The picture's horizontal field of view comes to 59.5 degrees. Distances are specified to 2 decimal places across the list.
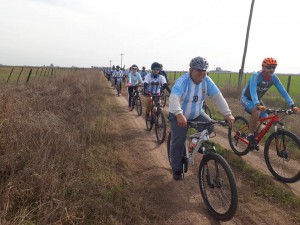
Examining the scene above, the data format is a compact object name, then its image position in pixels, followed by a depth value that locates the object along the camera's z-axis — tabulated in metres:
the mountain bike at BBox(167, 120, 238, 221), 3.62
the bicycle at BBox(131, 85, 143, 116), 11.87
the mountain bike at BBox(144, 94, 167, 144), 7.59
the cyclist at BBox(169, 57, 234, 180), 4.12
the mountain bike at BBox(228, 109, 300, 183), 5.12
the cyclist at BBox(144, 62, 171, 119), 8.91
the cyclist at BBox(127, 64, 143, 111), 12.53
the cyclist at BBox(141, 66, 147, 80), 16.46
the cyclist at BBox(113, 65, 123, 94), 19.86
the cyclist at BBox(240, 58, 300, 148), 5.66
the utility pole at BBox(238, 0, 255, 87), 17.38
